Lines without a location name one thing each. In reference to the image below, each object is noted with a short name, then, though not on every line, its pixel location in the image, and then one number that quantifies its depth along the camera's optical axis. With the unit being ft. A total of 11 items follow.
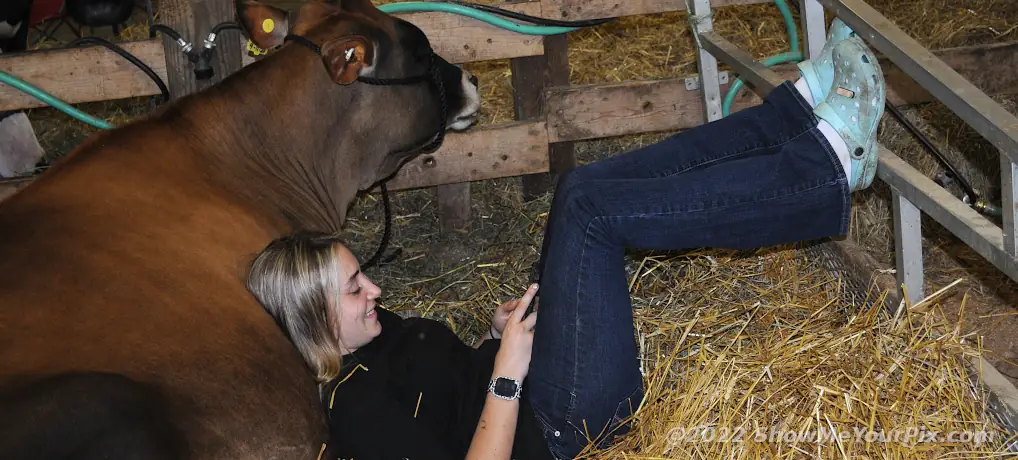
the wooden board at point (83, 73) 14.83
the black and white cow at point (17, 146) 17.85
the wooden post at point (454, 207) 16.19
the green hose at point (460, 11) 14.61
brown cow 7.81
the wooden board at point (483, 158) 15.64
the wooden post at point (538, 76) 15.56
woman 9.36
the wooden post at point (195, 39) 14.53
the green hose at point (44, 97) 14.49
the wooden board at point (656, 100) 15.42
